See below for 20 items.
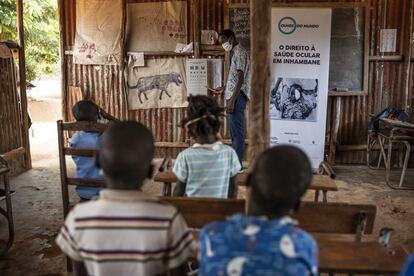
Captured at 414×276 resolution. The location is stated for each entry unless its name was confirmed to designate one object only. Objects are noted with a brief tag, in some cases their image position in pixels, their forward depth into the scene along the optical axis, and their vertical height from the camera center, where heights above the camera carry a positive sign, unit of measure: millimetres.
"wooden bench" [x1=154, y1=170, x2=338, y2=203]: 3647 -816
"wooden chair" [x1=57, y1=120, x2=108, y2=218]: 3295 -526
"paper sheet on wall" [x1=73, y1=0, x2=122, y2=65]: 7461 +675
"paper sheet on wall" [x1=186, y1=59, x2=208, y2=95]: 7328 +6
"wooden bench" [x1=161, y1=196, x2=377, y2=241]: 2568 -729
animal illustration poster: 7504 -135
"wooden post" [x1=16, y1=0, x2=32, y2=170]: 6657 -267
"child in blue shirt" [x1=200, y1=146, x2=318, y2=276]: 1490 -487
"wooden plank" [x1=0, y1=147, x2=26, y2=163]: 6491 -1069
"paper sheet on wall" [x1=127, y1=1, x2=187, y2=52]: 7312 +749
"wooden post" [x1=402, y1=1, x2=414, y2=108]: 6891 +484
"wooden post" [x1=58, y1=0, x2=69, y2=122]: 7629 +238
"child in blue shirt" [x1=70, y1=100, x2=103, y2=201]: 3594 -651
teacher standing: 6141 -170
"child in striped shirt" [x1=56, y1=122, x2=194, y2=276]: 1661 -503
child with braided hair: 2932 -563
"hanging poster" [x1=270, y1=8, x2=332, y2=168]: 6707 -20
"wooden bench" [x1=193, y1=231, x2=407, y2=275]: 2119 -817
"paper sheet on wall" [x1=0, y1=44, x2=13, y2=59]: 6242 +300
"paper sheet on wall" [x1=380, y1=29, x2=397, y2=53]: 7000 +512
